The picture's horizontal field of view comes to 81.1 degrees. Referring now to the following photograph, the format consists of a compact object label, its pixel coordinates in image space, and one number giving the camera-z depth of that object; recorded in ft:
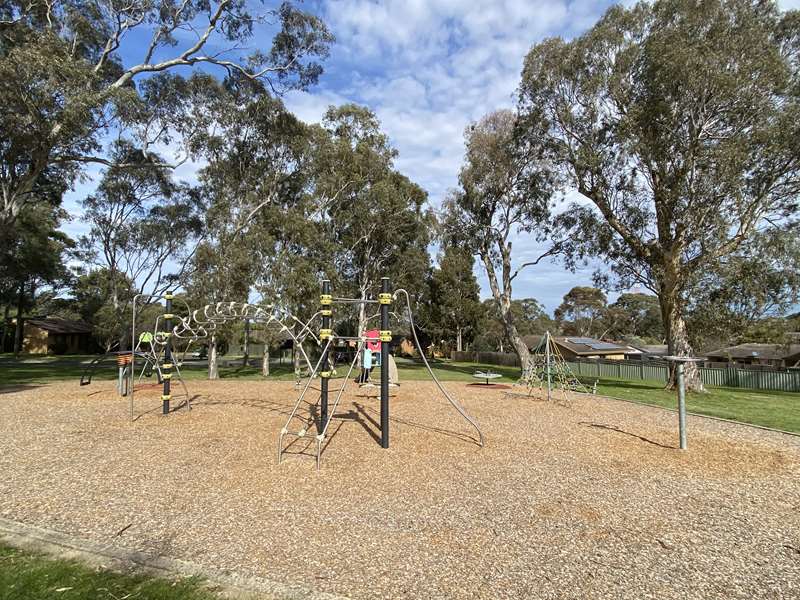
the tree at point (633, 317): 187.11
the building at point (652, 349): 135.01
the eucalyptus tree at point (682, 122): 45.16
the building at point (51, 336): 145.89
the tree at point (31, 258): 97.40
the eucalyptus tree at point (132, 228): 90.43
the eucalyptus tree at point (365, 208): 78.38
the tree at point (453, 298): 144.87
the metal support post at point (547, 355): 42.92
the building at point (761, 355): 124.06
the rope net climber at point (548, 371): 43.57
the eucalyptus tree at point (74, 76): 39.60
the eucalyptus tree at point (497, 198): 69.51
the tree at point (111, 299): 97.93
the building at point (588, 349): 132.87
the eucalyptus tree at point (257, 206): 66.23
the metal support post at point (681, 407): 23.12
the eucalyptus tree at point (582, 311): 196.65
